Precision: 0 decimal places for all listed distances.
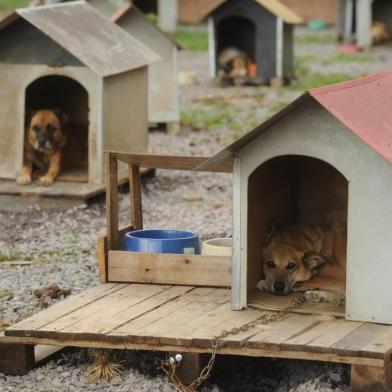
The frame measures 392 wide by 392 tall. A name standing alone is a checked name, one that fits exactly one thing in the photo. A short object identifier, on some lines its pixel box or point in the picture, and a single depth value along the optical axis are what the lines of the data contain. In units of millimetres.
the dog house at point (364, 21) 37776
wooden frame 10334
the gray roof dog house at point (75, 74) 15556
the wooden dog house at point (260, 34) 27804
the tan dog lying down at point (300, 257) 10112
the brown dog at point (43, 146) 16306
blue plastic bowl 10735
